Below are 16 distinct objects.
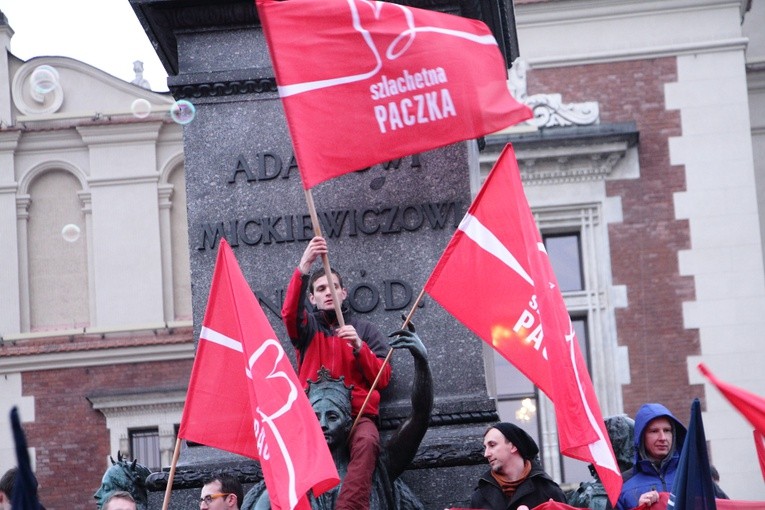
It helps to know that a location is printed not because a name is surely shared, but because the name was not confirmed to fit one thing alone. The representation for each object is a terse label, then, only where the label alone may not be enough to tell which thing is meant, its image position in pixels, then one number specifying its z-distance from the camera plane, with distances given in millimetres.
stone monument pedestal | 13336
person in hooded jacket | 12474
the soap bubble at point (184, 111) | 14186
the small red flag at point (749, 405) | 10682
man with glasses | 12363
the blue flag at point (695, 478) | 11052
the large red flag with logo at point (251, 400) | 11526
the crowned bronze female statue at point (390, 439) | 12277
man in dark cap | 12062
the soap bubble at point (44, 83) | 26844
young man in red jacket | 12431
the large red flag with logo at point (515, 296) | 12412
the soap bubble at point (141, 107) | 26263
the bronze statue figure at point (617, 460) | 12770
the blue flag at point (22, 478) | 8277
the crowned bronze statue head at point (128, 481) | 13435
